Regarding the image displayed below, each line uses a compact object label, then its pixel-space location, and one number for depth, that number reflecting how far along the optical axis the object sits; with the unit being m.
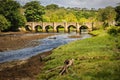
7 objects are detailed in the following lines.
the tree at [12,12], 66.66
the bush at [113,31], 35.16
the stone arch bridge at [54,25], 79.78
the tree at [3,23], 60.10
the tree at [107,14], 83.18
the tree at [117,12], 62.46
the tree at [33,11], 84.57
